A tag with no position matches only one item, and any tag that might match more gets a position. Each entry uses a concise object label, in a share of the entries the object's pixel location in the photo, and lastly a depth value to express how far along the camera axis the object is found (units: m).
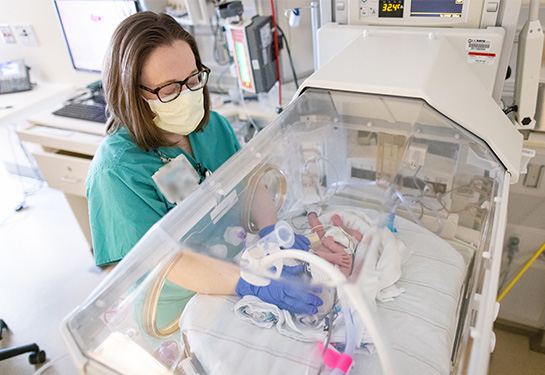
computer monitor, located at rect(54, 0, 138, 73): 2.24
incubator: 0.87
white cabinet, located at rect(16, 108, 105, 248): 2.12
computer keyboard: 2.23
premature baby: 1.04
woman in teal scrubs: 1.04
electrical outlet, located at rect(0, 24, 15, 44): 2.87
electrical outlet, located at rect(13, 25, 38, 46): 2.79
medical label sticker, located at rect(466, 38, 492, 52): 1.22
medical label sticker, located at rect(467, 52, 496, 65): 1.24
